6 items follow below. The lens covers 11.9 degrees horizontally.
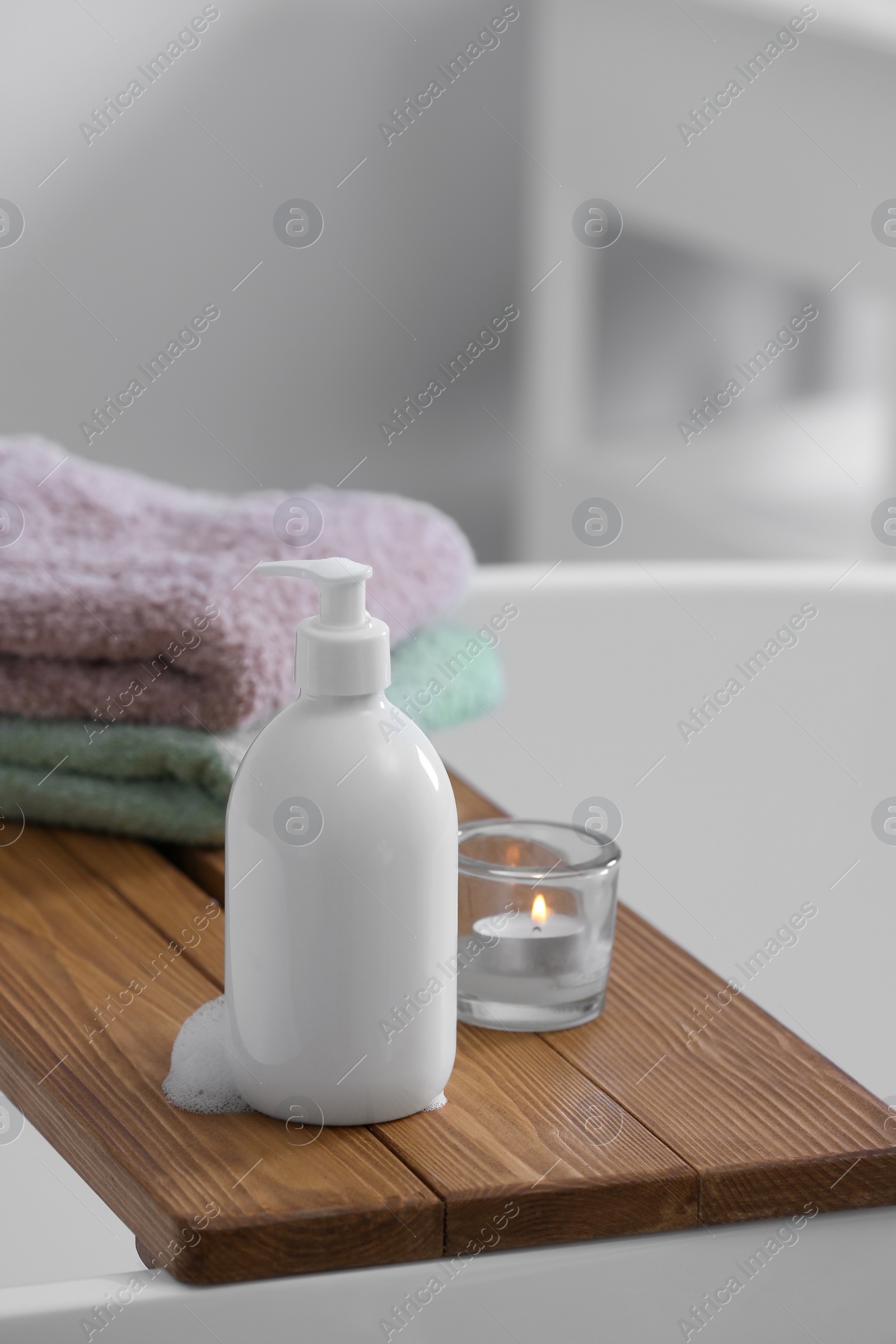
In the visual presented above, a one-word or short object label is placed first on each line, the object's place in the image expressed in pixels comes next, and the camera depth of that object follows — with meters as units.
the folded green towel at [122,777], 1.59
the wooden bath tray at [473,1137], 1.33
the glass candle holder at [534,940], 1.43
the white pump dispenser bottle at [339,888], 1.34
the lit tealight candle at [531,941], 1.43
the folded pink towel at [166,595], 1.59
